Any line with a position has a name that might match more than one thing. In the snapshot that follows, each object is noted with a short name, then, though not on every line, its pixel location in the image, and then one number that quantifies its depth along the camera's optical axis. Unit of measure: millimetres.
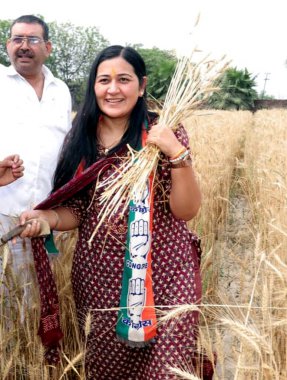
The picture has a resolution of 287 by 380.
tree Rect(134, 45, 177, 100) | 33281
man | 1838
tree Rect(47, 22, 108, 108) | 38250
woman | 1463
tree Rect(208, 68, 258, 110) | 33562
